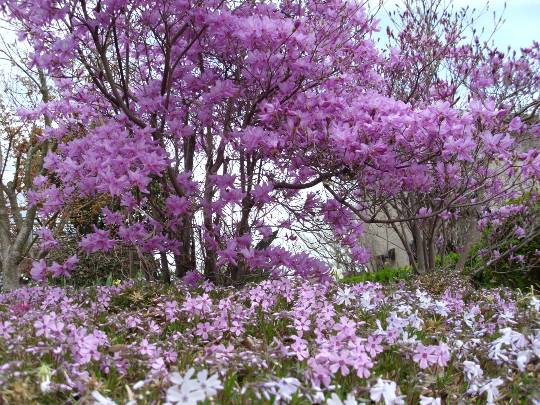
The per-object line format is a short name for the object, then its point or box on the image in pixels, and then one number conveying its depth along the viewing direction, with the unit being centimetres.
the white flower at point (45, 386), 193
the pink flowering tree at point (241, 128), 465
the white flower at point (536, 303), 288
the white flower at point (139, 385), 188
